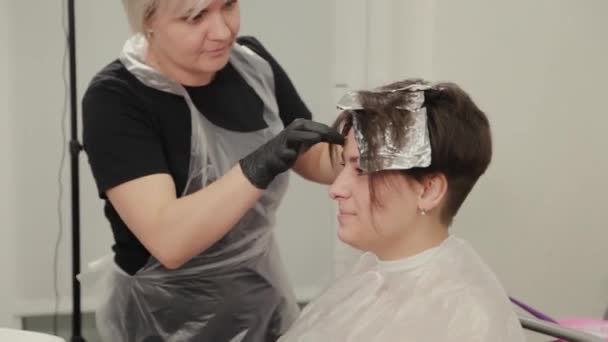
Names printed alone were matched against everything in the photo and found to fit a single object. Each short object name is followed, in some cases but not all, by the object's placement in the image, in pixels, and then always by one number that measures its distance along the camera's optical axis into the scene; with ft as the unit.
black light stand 8.45
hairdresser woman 6.46
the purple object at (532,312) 7.36
